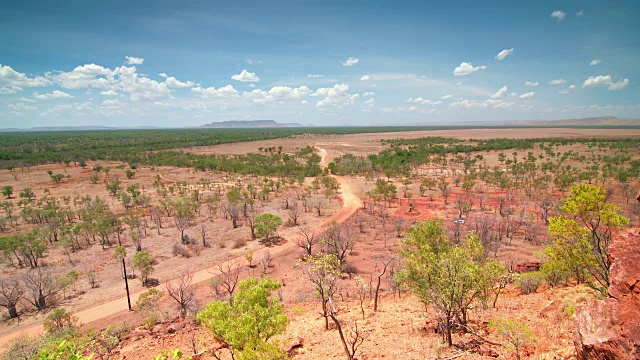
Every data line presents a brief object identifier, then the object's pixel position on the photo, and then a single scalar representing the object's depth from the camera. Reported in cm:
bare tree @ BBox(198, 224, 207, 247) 4227
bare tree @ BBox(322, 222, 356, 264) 3650
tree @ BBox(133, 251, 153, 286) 3278
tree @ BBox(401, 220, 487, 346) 1484
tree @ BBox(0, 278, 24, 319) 2775
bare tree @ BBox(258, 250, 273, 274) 3438
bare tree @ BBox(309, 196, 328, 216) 5509
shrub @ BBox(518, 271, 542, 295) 2276
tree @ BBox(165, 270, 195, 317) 2650
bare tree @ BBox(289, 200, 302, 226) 4994
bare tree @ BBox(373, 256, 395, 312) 2312
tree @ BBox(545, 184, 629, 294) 1457
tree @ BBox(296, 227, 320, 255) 3704
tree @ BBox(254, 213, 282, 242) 4200
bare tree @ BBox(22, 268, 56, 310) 2906
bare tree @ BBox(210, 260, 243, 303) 3212
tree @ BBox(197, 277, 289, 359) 1287
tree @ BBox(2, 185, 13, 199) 7000
